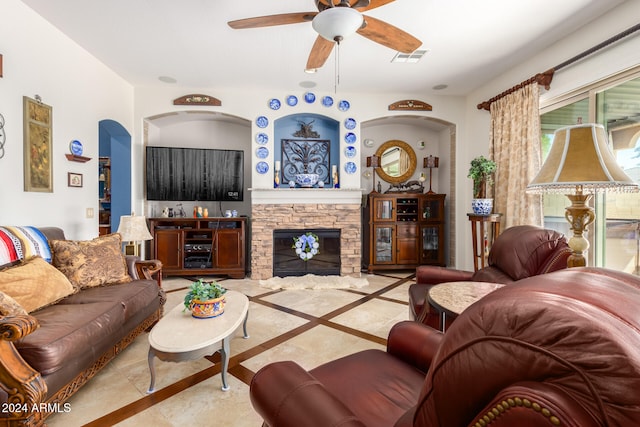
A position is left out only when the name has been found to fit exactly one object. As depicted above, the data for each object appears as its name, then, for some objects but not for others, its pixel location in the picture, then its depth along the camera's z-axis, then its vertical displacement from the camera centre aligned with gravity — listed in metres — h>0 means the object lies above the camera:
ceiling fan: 1.84 +1.27
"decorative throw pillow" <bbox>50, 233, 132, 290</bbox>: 2.27 -0.42
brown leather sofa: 1.35 -0.73
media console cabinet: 4.44 -0.56
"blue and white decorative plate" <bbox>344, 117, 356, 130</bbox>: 4.72 +1.32
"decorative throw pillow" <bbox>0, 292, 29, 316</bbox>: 1.46 -0.49
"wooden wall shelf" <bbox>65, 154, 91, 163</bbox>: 3.13 +0.53
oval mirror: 5.45 +0.85
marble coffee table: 1.65 -0.74
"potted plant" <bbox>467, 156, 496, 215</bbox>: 3.55 +0.32
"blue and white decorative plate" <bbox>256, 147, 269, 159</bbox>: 4.59 +0.84
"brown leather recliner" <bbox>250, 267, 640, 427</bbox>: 0.37 -0.21
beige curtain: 3.28 +0.64
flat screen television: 4.50 +0.51
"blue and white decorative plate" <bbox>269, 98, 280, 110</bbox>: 4.60 +1.59
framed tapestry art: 2.60 +0.55
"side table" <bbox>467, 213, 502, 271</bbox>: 3.54 -0.27
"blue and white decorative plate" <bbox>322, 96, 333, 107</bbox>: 4.67 +1.65
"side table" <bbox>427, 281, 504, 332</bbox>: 1.62 -0.53
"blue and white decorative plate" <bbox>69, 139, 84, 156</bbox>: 3.17 +0.64
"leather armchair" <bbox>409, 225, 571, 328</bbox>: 2.11 -0.42
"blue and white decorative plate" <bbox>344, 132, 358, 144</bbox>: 4.72 +1.10
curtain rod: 2.43 +1.39
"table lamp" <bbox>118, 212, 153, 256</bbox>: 3.29 -0.23
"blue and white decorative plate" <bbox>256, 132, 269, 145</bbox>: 4.60 +1.06
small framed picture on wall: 3.16 +0.30
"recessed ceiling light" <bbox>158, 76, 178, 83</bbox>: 4.07 +1.76
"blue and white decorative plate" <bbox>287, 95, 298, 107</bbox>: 4.62 +1.64
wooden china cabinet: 4.96 -0.37
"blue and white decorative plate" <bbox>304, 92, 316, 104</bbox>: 4.61 +1.68
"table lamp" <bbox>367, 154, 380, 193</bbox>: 5.06 +0.78
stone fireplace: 4.55 -0.20
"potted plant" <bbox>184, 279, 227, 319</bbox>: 1.99 -0.62
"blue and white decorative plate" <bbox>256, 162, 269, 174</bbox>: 4.59 +0.62
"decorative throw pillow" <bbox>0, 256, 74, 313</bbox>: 1.75 -0.47
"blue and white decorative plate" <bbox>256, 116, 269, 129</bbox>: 4.59 +1.31
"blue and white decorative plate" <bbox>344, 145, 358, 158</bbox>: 4.74 +0.89
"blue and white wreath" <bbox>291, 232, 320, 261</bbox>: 4.64 -0.57
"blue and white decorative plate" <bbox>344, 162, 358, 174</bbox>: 4.75 +0.64
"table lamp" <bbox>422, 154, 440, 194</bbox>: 5.16 +0.78
